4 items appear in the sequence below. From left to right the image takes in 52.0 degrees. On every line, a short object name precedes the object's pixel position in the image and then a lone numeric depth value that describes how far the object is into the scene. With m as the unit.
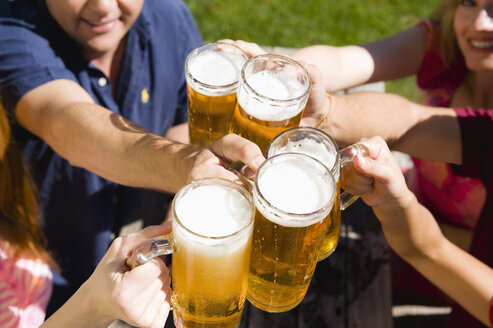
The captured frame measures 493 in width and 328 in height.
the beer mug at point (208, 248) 1.11
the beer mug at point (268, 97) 1.40
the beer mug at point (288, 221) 1.17
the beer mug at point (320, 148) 1.35
